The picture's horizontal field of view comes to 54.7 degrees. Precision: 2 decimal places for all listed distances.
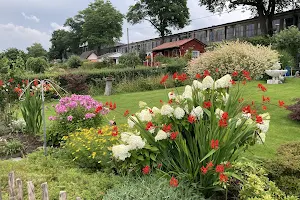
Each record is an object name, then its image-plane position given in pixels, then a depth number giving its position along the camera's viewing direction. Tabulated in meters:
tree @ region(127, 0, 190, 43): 43.06
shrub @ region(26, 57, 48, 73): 29.00
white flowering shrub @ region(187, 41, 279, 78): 7.75
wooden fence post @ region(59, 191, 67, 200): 2.05
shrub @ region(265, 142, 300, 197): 3.19
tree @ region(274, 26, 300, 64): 16.75
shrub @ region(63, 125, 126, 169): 3.80
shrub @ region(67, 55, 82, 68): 34.59
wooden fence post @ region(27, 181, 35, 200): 2.30
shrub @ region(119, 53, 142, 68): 27.75
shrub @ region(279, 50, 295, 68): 14.20
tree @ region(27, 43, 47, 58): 73.62
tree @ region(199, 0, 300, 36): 28.19
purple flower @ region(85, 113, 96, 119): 5.49
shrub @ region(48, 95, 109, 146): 5.49
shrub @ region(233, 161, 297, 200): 2.66
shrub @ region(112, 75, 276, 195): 2.88
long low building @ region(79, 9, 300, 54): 27.33
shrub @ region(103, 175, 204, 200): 2.69
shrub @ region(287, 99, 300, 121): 6.36
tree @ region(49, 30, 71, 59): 73.81
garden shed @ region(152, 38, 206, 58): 31.30
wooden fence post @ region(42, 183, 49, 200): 2.20
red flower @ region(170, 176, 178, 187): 2.42
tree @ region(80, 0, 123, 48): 54.78
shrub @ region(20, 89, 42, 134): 5.93
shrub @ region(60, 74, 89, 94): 14.91
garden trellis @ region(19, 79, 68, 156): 5.94
